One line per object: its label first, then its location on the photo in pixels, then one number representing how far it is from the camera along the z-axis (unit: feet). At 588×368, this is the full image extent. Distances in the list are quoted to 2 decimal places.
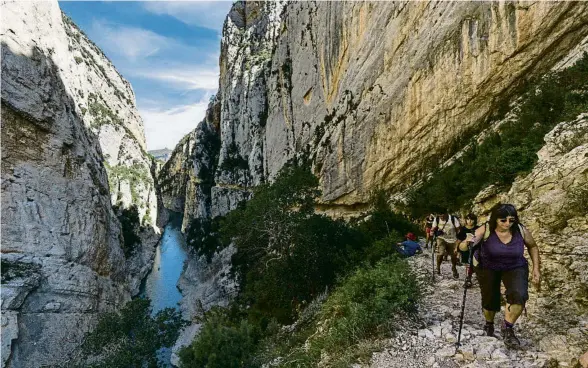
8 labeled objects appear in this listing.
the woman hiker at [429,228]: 39.40
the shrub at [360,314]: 19.33
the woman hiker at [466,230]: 24.63
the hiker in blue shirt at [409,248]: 35.45
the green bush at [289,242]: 53.21
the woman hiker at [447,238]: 26.48
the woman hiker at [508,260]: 13.85
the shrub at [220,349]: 26.61
